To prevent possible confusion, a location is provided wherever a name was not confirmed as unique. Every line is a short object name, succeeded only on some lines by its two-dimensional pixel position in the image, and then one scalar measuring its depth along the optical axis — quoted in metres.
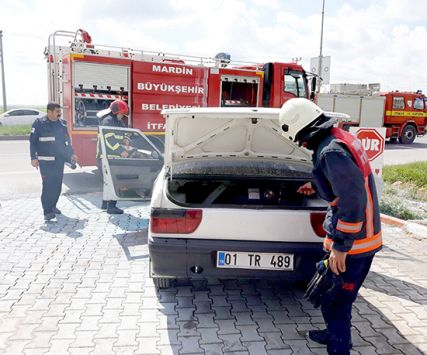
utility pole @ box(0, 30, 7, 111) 22.78
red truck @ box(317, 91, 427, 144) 18.91
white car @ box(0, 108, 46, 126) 21.67
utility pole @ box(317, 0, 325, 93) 19.15
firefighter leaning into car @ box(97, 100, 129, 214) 6.15
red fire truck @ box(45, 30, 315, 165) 8.59
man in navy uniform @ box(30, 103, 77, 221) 5.73
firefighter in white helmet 2.44
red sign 5.25
